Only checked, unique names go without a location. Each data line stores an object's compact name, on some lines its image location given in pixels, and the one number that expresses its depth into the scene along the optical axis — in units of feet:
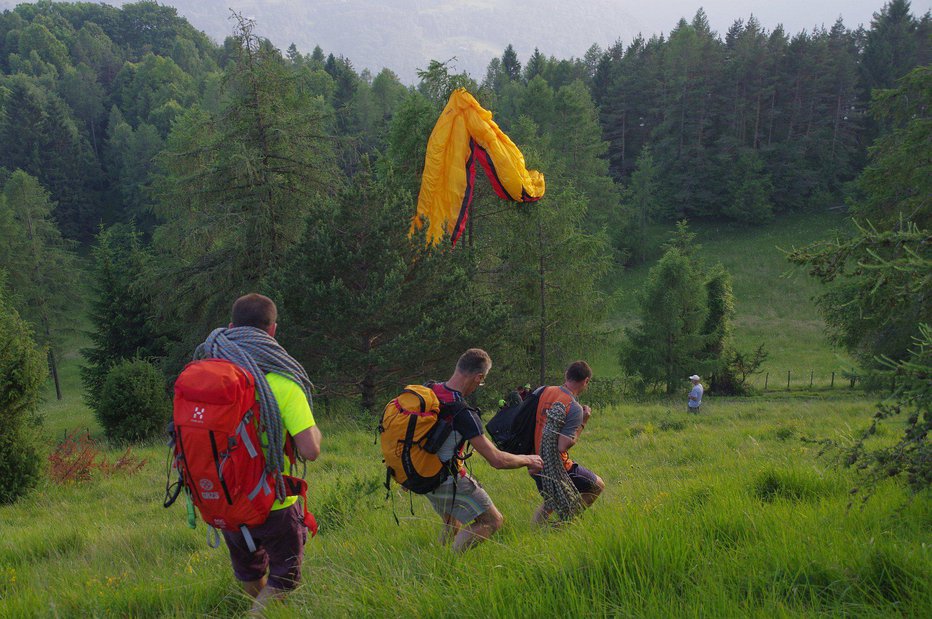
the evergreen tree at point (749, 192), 156.97
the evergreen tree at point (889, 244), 9.47
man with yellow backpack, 12.82
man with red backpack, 10.30
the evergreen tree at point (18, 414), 29.12
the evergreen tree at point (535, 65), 239.50
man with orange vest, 15.35
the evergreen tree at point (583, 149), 150.20
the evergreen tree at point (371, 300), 45.62
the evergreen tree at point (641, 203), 155.22
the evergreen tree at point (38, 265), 125.39
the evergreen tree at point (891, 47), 175.22
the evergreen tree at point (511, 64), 263.70
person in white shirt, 52.21
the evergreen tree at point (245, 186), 58.18
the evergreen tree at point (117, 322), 85.10
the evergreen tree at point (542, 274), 70.23
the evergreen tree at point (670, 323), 83.10
